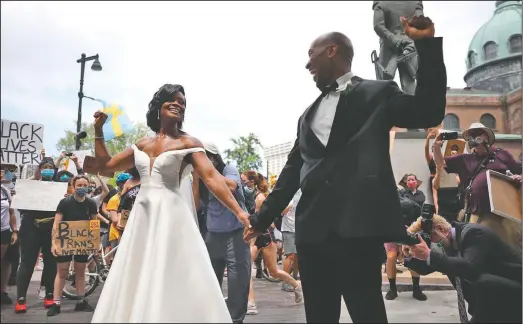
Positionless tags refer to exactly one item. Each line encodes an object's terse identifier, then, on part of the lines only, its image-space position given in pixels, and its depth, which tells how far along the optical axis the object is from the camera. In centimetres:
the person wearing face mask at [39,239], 586
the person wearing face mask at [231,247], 480
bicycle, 701
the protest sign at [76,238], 588
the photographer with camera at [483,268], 290
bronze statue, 817
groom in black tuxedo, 213
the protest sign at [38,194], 572
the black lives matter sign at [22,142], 543
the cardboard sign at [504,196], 320
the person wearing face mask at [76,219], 588
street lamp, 1291
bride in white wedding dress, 256
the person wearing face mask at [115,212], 754
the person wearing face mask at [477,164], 400
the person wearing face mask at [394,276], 476
